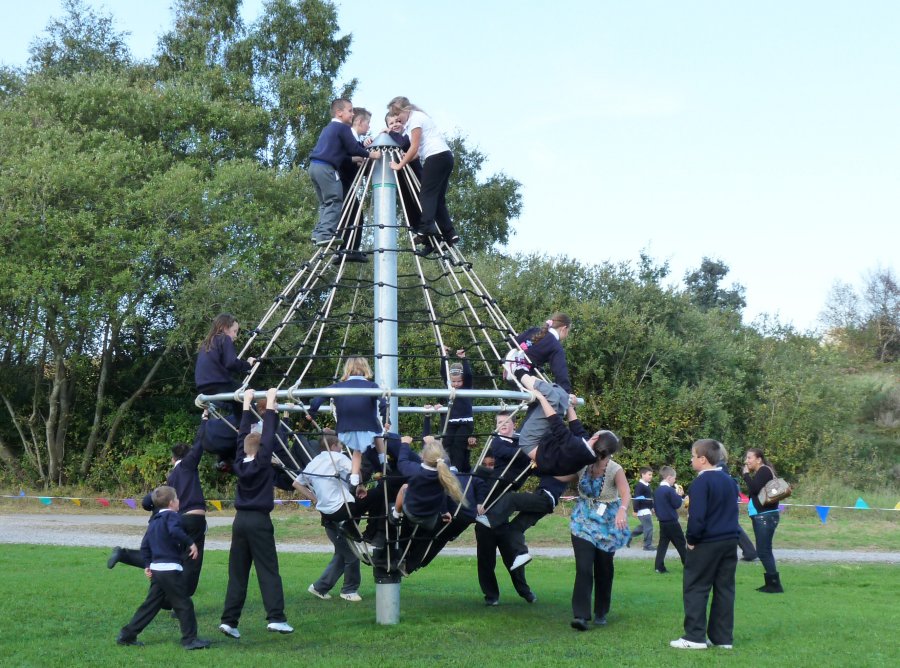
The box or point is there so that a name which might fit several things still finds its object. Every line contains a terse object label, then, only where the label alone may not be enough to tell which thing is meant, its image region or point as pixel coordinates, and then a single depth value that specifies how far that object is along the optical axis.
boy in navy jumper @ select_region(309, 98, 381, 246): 8.78
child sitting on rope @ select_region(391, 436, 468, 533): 7.39
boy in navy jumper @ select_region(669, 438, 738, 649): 7.52
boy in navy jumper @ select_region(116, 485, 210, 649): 7.44
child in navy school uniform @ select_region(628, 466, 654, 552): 15.06
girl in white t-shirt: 8.59
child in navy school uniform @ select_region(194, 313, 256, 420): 8.20
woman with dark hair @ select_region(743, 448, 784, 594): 11.09
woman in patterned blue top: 8.26
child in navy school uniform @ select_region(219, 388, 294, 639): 7.62
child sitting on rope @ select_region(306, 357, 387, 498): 7.54
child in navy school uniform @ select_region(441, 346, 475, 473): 9.73
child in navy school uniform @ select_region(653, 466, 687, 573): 12.31
